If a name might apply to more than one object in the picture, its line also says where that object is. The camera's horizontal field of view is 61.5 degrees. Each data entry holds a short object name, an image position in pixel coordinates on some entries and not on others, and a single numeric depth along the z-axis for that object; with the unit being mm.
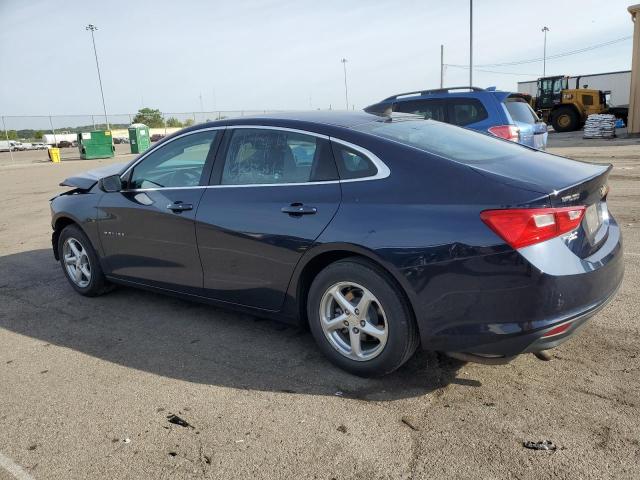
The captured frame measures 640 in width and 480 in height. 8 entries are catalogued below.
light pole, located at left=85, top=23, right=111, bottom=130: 55000
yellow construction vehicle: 28875
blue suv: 8633
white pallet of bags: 22312
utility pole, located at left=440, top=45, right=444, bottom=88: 52750
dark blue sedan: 2719
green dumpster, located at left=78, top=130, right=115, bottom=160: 29547
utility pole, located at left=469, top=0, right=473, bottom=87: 35781
